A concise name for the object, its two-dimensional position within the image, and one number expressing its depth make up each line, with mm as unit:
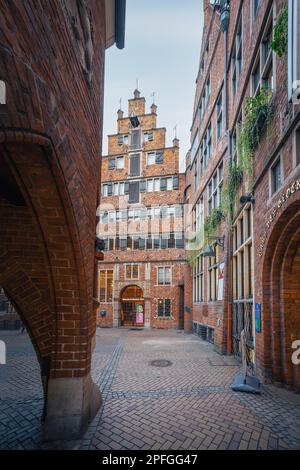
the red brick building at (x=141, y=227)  22266
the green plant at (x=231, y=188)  9000
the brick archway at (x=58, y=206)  2369
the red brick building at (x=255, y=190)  5168
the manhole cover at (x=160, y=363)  8352
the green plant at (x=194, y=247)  15488
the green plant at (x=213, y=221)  11203
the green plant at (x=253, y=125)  6086
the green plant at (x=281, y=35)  4637
